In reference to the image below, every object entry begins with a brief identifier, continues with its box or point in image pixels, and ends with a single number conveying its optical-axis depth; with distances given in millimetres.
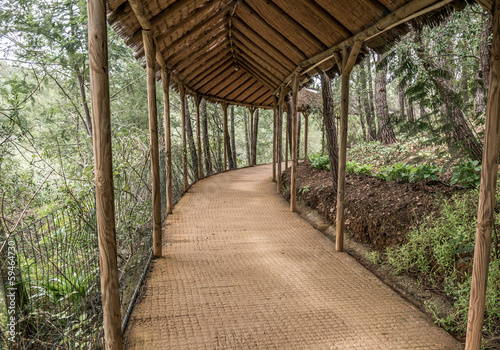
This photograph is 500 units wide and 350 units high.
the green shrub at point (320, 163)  9227
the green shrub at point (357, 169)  6782
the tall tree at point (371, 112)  11228
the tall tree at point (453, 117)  4312
